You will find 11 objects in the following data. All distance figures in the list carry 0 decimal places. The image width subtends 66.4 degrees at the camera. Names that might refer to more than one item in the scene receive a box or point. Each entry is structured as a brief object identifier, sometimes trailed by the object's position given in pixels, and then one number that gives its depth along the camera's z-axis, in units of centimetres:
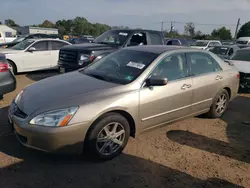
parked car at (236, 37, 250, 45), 1958
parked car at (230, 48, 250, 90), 576
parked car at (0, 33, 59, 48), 975
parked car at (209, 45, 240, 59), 951
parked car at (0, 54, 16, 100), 400
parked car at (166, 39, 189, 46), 1163
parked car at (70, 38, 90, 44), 1782
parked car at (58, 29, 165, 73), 573
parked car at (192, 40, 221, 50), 1487
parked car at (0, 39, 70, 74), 707
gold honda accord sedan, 232
